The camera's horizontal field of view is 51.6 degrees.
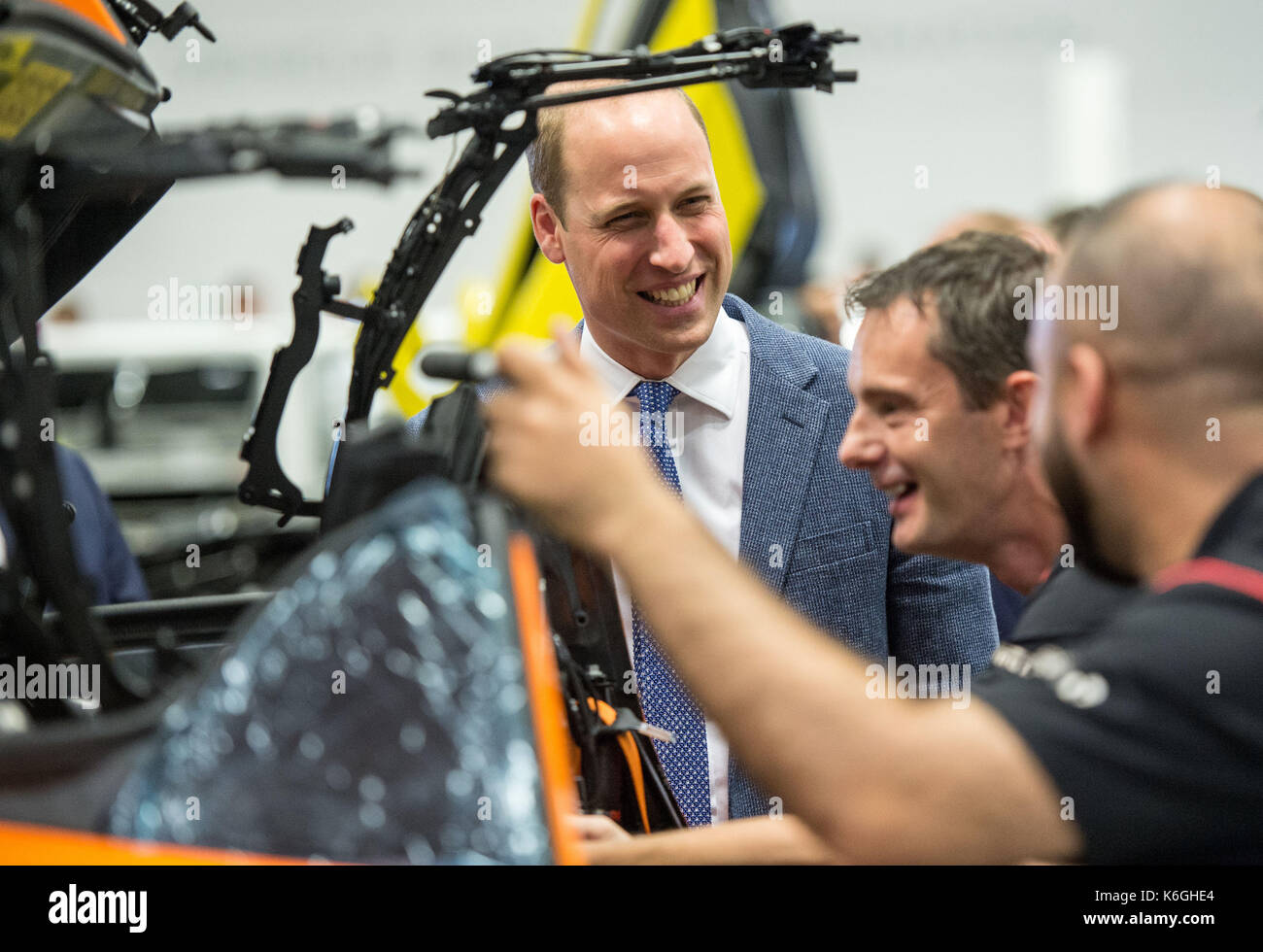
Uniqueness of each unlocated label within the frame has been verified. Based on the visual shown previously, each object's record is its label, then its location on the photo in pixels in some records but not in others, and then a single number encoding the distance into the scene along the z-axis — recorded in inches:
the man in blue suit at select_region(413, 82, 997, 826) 72.1
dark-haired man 60.0
